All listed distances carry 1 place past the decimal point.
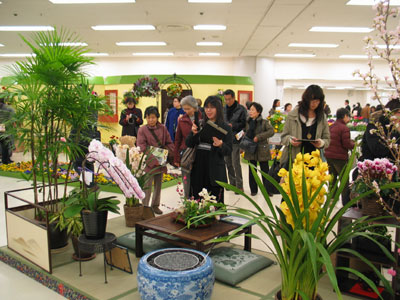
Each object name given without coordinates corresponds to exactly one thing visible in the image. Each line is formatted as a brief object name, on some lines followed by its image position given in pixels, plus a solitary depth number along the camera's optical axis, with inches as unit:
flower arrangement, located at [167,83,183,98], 379.2
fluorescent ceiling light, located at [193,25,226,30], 425.4
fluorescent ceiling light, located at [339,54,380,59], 628.1
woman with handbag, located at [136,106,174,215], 184.6
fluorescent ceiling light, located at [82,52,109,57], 640.4
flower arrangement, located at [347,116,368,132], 357.4
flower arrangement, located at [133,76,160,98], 390.6
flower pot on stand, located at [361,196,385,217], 108.7
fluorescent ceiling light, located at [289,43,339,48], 534.6
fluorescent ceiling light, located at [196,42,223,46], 535.2
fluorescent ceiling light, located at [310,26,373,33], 422.0
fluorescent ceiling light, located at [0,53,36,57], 655.8
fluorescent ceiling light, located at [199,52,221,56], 644.6
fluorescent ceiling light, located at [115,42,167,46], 536.7
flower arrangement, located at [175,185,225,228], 121.1
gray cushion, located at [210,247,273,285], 113.5
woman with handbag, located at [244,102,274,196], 225.1
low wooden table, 113.2
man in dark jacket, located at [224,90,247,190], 237.3
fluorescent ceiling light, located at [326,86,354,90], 803.4
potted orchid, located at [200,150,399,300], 66.5
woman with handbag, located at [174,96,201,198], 173.9
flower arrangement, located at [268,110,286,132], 315.3
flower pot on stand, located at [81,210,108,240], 112.4
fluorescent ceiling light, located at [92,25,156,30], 423.8
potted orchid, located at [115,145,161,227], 158.1
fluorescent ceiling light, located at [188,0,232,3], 324.4
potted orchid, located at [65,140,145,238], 112.4
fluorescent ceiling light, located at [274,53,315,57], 649.9
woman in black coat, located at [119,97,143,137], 305.1
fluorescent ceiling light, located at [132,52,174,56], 648.4
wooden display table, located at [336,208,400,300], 98.2
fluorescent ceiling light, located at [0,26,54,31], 423.8
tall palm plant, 126.3
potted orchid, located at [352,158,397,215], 106.7
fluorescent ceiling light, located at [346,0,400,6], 316.1
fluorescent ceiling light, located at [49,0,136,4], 319.6
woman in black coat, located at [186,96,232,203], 156.1
